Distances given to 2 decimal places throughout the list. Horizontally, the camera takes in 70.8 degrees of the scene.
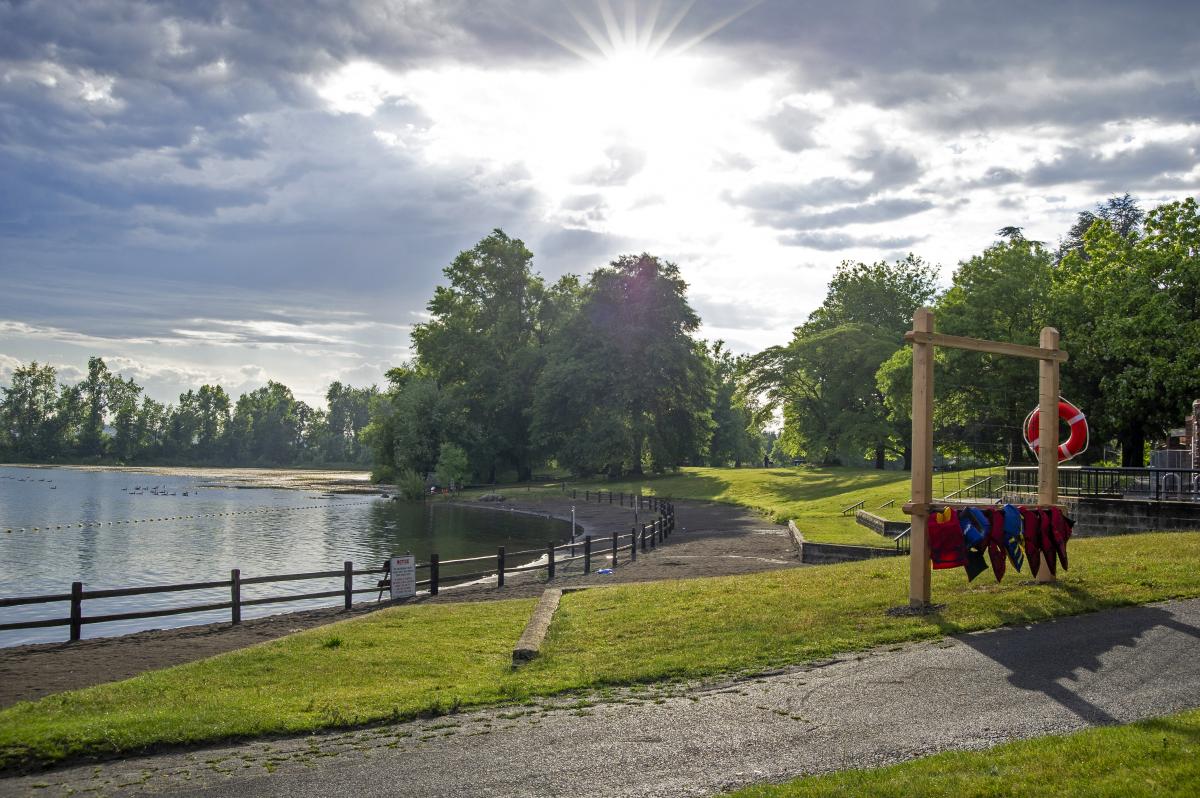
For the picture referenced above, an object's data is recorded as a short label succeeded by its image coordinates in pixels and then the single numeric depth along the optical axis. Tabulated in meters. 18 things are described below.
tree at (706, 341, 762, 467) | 100.44
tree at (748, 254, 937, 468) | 65.50
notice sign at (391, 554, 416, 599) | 22.19
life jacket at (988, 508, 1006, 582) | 12.83
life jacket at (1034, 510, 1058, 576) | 13.62
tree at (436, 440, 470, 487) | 75.56
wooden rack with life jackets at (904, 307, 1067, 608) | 12.84
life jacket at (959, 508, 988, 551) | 12.62
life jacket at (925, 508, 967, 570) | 12.56
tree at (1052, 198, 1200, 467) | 36.12
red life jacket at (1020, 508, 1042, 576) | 13.52
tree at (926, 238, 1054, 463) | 44.09
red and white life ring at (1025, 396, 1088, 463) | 17.34
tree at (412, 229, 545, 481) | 80.62
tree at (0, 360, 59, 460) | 166.75
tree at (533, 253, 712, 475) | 71.31
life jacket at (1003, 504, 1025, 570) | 12.98
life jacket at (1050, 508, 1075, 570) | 13.77
